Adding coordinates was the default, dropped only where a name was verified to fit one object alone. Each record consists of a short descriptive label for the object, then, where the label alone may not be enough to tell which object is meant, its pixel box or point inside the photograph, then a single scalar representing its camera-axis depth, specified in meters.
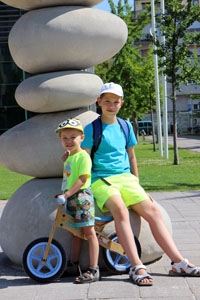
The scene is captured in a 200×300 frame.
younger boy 4.55
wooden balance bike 4.62
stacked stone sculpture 5.46
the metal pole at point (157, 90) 23.40
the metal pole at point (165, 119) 22.04
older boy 4.55
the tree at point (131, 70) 29.48
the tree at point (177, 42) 19.48
